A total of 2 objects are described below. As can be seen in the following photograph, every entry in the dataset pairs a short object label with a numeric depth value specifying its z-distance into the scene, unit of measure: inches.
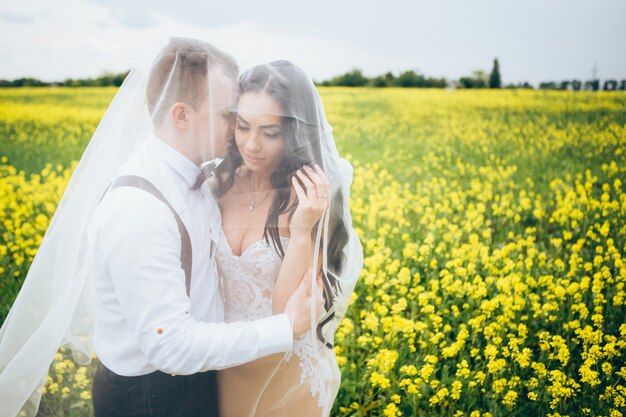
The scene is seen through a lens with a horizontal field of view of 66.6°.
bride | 69.6
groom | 55.6
